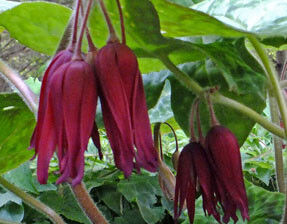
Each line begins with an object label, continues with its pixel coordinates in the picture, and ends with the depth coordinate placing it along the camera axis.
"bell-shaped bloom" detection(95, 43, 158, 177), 0.29
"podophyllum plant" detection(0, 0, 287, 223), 0.29
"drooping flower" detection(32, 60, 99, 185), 0.29
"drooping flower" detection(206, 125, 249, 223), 0.34
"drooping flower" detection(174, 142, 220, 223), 0.35
